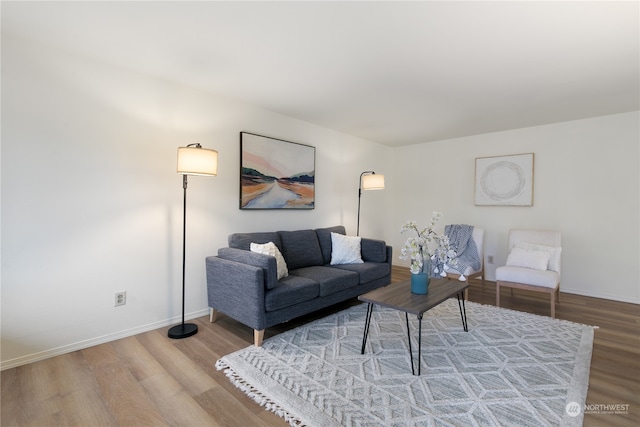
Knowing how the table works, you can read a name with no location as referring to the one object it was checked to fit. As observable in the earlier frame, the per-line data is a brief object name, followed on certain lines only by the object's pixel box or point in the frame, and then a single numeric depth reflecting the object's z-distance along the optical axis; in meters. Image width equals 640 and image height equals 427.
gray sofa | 2.35
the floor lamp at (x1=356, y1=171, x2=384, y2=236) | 4.22
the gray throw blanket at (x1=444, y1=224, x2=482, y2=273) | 3.74
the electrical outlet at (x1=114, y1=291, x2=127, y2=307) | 2.47
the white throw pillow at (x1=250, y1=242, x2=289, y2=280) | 2.75
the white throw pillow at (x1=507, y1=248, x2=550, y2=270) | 3.26
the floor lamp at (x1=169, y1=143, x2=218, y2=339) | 2.40
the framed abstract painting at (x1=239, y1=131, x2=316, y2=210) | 3.30
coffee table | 2.05
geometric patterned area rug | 1.60
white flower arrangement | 2.38
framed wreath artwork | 4.21
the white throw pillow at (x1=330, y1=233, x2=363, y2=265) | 3.54
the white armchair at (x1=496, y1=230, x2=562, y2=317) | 3.03
